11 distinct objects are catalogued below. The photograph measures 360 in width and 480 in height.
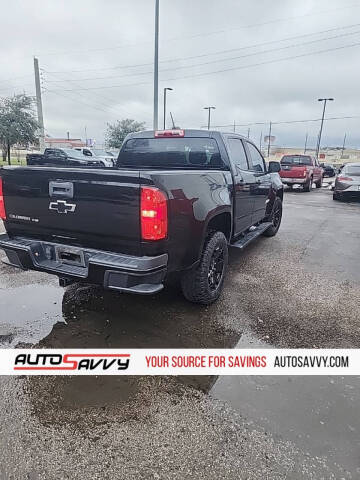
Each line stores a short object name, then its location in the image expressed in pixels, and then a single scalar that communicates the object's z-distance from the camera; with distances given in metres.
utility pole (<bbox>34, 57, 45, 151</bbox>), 24.44
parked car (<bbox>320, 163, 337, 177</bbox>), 31.77
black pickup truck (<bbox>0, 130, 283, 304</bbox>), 2.66
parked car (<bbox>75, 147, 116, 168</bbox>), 23.12
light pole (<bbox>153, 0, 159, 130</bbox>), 13.67
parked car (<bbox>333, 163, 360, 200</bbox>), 12.97
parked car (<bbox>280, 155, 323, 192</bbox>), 16.73
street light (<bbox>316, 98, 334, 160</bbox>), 36.44
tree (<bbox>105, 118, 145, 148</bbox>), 37.78
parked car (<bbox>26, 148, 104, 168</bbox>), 20.38
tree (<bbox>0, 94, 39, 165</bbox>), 23.36
